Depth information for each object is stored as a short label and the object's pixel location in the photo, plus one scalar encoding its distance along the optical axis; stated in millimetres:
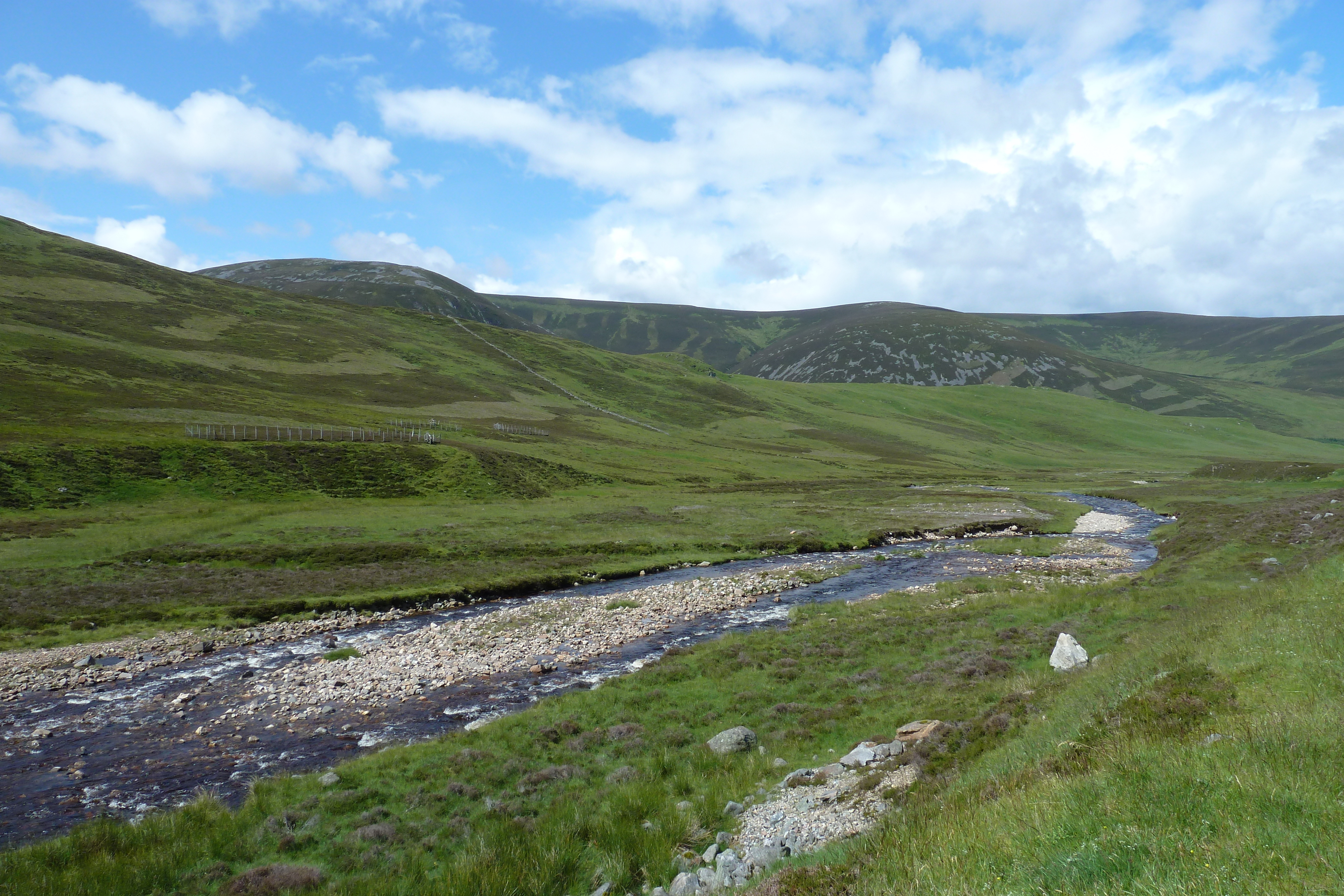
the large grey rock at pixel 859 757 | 14969
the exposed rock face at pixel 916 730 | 15773
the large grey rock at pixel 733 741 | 17578
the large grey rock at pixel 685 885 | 10727
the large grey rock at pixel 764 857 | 10922
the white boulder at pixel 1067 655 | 20047
